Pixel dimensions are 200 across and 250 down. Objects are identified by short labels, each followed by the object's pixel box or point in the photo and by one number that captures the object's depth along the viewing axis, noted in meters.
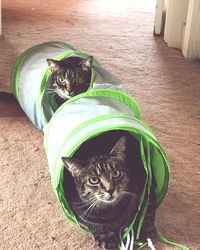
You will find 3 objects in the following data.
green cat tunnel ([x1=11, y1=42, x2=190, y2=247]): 1.20
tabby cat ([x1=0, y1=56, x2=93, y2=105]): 1.64
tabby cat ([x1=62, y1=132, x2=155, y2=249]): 1.19
